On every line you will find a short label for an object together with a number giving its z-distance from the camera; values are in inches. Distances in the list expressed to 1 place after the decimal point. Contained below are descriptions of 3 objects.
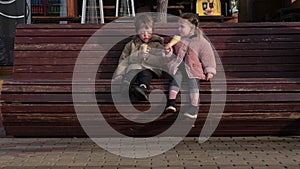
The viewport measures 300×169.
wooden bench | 233.6
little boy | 235.9
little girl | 229.9
